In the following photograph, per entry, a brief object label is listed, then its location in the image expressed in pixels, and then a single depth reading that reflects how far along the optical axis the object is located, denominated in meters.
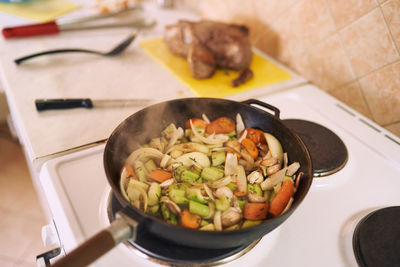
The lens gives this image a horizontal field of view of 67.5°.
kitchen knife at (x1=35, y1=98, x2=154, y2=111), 0.91
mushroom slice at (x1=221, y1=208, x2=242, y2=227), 0.60
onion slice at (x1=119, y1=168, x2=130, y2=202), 0.59
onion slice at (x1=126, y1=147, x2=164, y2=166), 0.70
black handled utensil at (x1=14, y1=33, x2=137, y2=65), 1.12
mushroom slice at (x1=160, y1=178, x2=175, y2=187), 0.66
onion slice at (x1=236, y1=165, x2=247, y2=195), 0.67
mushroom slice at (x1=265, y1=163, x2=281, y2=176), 0.70
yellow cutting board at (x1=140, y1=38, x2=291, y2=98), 1.08
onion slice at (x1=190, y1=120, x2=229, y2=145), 0.78
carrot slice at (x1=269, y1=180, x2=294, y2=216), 0.62
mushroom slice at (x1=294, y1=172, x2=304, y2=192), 0.64
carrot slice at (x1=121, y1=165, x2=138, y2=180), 0.65
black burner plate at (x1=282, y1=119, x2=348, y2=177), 0.76
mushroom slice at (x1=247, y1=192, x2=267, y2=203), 0.64
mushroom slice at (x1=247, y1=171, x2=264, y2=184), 0.69
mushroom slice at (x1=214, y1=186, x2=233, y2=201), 0.64
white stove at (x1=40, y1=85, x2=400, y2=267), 0.59
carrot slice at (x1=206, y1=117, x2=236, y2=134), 0.81
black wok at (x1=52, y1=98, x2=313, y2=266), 0.46
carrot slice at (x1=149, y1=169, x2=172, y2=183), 0.68
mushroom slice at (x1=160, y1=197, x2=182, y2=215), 0.59
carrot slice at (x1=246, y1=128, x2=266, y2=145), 0.77
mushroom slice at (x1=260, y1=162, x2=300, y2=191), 0.67
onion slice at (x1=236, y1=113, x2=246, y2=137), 0.81
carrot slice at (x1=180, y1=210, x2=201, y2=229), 0.58
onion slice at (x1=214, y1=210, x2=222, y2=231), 0.58
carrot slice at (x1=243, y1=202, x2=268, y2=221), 0.61
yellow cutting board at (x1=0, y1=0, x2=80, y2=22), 1.49
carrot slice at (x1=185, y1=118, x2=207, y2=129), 0.82
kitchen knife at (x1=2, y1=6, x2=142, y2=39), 1.29
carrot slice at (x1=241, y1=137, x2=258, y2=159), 0.76
